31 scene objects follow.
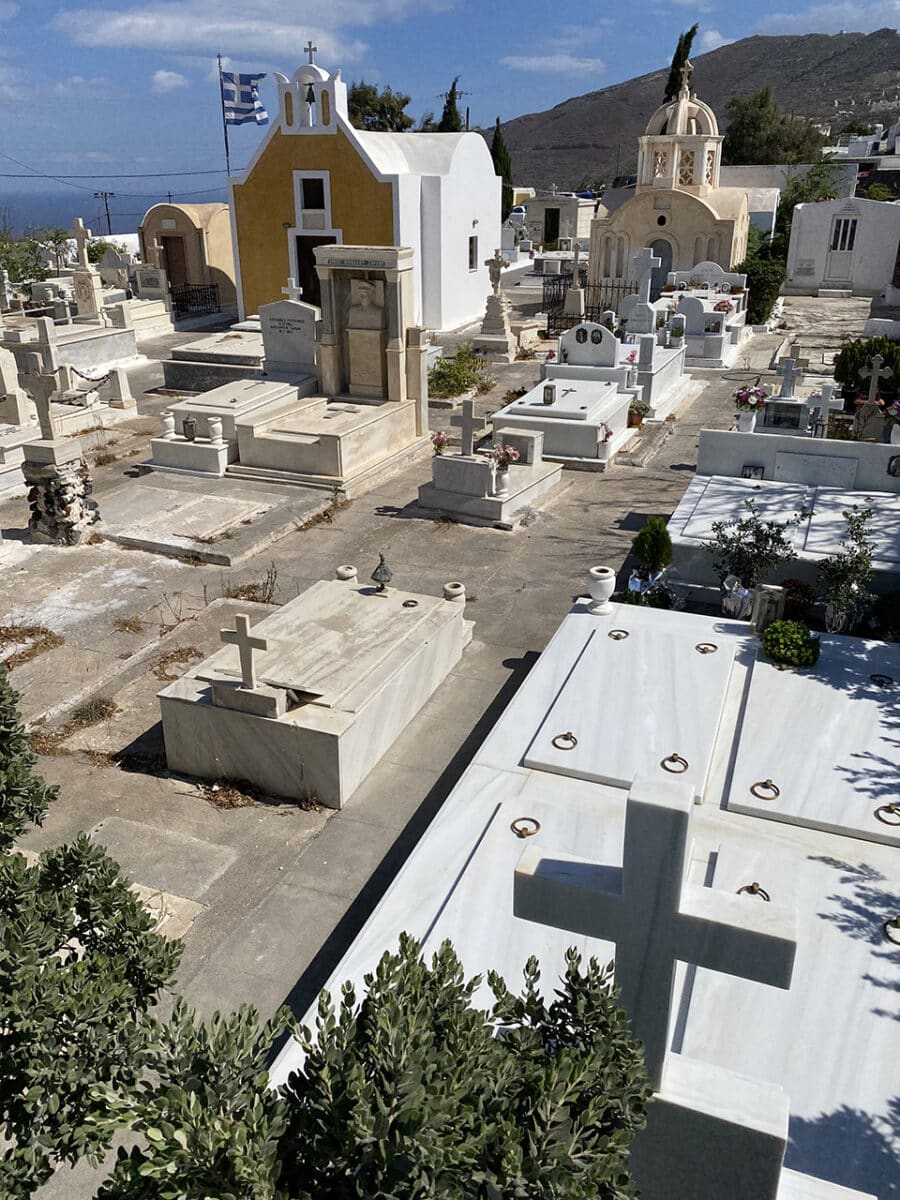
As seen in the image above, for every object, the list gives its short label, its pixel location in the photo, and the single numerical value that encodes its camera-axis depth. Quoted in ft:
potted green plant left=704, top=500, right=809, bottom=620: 32.30
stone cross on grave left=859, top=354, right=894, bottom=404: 47.11
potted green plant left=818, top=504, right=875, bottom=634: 30.37
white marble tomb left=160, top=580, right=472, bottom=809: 24.57
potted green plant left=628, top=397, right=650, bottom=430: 59.57
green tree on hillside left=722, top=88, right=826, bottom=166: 209.87
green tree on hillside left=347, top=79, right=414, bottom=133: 159.94
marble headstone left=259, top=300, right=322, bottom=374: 57.11
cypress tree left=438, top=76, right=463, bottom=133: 164.55
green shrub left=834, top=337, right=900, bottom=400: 58.18
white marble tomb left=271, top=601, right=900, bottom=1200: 11.47
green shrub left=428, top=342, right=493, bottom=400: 68.13
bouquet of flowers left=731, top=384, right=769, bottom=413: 48.49
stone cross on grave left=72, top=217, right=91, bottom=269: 94.92
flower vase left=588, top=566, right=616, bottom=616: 30.86
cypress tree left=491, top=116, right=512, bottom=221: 179.52
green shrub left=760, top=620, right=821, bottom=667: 27.40
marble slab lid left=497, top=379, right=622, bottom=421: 54.54
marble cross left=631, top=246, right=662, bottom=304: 84.89
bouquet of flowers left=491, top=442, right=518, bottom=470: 44.91
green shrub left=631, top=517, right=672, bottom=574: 34.35
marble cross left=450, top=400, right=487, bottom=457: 46.60
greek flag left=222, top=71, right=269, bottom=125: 108.78
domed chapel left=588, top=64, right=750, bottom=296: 105.19
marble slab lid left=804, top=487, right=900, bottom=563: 34.09
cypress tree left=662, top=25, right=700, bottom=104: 183.62
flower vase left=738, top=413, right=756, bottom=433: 45.47
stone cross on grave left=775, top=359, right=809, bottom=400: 50.03
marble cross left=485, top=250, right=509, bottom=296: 85.10
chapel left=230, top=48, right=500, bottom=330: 86.48
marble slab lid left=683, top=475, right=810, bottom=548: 36.70
